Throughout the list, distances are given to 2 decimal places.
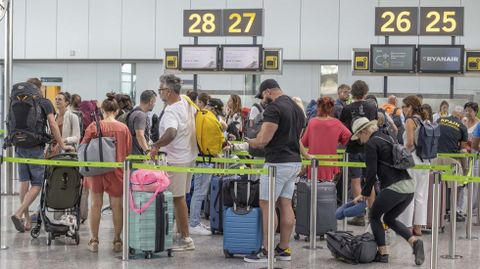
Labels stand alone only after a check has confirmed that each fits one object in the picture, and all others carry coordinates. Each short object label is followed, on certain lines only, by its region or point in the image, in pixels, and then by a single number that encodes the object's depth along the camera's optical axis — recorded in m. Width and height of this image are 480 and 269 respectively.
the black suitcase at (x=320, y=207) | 8.78
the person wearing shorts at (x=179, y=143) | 8.13
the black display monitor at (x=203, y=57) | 20.19
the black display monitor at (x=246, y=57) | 19.81
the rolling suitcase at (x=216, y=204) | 9.17
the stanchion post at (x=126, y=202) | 7.55
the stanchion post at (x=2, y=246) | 8.23
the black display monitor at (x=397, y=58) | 19.27
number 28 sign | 19.64
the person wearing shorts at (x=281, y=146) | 7.45
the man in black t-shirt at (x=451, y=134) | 11.13
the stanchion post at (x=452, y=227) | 8.09
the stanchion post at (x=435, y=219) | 6.98
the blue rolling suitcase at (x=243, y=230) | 7.71
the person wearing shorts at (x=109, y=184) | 8.09
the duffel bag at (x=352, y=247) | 7.74
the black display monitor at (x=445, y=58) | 19.05
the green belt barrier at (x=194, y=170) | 7.42
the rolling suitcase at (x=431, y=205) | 9.94
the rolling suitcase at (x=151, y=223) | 7.66
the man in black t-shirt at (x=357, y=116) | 9.48
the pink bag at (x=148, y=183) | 7.64
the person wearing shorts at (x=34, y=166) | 9.08
